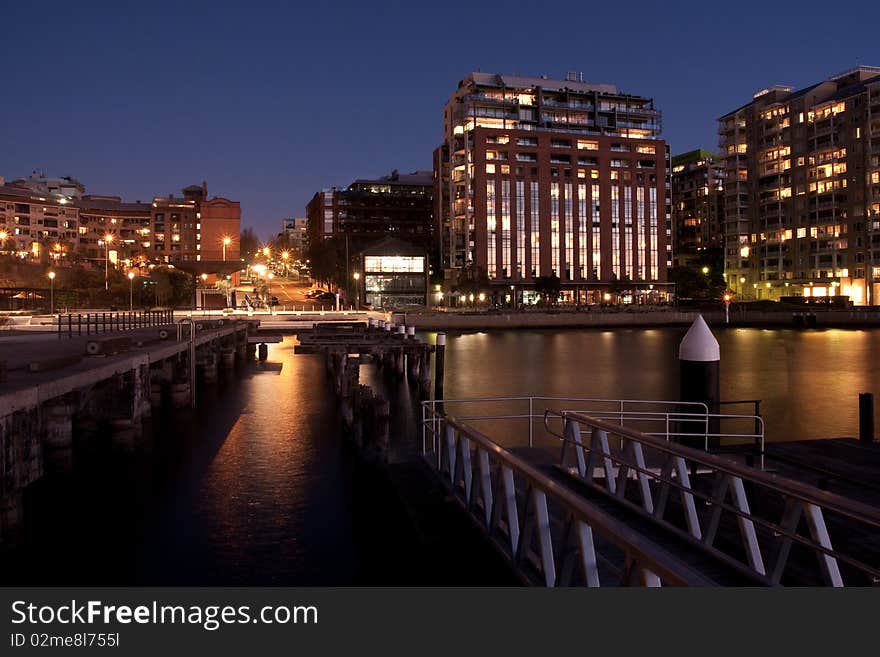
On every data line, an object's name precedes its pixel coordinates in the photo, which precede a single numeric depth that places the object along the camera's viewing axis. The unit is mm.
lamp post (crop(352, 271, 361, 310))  120094
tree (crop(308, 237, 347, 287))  133375
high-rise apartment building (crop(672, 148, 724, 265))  172750
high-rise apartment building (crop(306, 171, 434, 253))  174375
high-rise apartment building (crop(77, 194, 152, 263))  158375
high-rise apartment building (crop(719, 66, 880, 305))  123669
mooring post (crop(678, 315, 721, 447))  16172
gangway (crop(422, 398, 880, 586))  6379
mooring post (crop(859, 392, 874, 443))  18156
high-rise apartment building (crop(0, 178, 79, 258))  137400
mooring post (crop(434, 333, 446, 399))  36250
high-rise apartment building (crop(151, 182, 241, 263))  159500
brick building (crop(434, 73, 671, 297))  134500
